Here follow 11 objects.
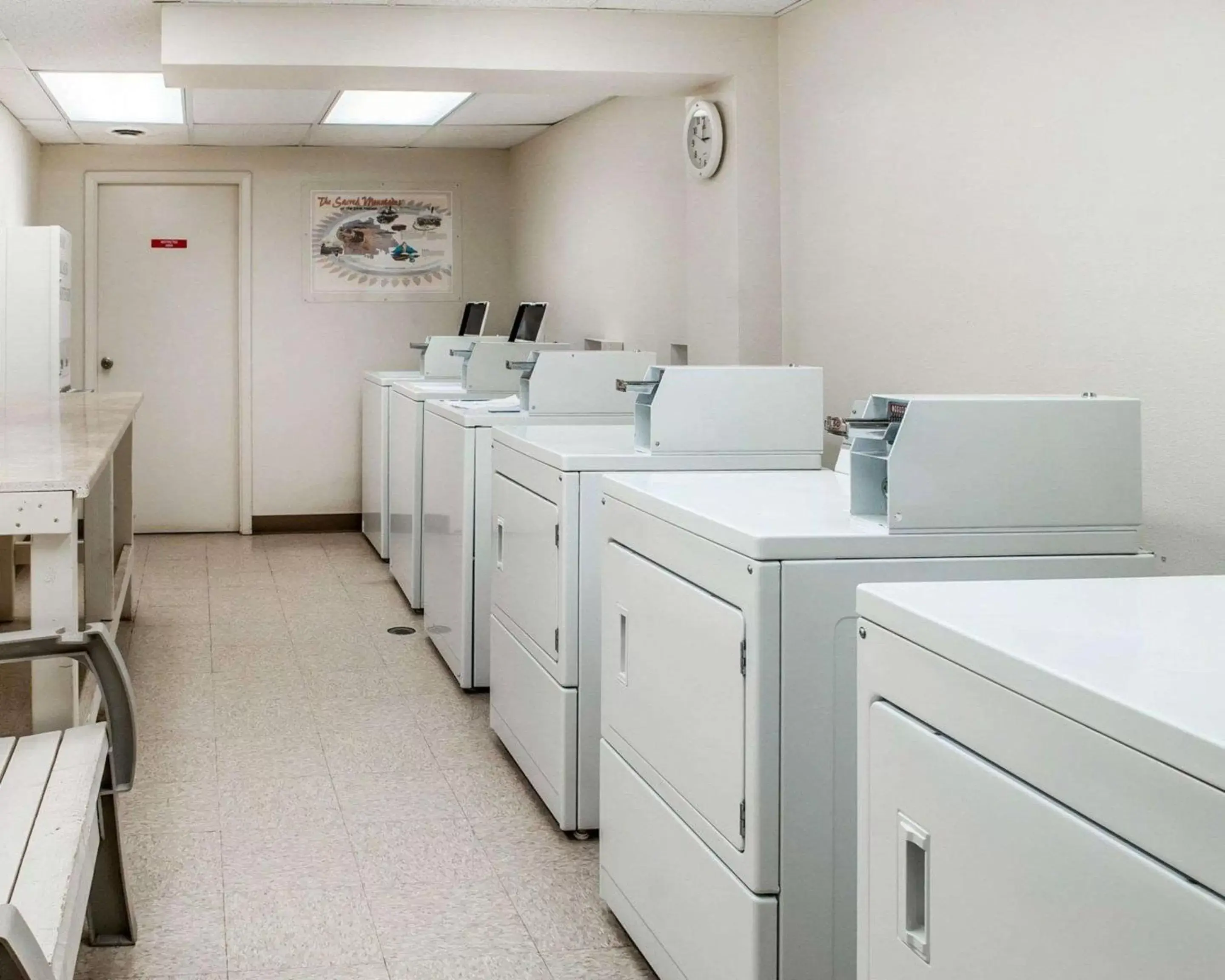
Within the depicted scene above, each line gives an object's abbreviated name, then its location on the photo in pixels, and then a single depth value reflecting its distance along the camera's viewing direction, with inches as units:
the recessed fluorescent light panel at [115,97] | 205.6
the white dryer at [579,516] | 111.9
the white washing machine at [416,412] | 197.5
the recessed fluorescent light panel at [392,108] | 220.8
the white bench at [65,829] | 59.3
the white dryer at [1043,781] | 36.7
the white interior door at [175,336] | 279.4
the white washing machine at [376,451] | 234.2
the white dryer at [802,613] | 69.7
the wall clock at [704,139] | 164.6
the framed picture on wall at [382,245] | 284.4
